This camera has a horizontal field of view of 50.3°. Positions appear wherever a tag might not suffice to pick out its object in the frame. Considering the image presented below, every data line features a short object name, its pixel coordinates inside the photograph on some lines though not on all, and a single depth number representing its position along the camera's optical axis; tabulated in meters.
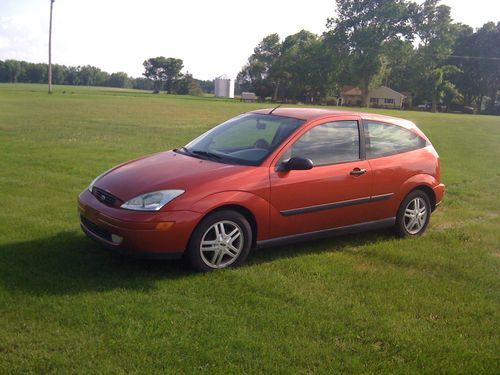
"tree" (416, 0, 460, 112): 84.19
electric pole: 59.63
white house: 95.06
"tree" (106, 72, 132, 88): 144.00
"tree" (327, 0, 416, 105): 83.38
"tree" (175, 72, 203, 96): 114.00
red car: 4.80
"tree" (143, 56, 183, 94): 127.56
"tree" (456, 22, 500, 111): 91.12
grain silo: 105.75
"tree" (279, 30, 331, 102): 88.88
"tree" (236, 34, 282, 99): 96.19
